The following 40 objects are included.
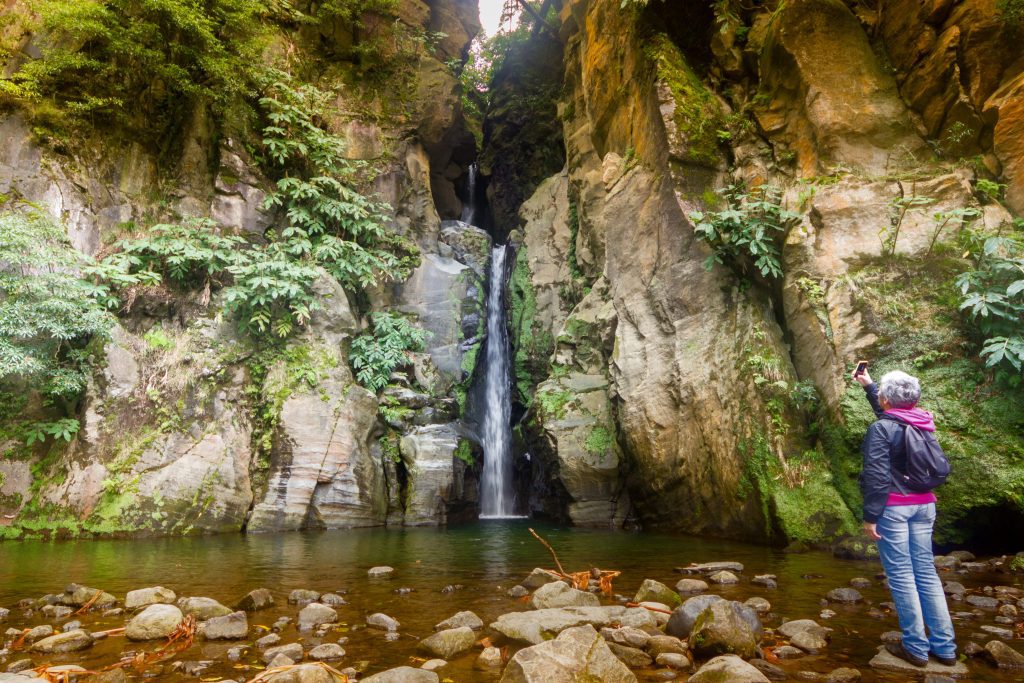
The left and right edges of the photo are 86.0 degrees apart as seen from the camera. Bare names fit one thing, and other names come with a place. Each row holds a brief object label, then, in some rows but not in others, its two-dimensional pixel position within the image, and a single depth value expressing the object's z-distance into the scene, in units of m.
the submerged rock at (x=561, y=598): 4.52
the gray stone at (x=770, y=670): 3.03
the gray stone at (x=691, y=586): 5.18
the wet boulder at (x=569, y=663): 2.66
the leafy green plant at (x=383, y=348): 13.46
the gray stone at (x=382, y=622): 4.15
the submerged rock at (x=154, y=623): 3.89
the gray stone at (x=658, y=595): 4.54
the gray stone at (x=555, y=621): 3.77
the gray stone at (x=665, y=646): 3.40
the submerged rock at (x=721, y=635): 3.31
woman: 3.18
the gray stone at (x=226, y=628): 3.89
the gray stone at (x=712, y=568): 5.98
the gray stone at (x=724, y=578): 5.48
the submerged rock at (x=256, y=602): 4.66
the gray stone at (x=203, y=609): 4.35
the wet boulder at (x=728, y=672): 2.77
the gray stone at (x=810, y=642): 3.47
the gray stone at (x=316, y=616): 4.21
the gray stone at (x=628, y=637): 3.52
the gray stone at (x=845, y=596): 4.67
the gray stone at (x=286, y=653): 3.40
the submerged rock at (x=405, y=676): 2.91
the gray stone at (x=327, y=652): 3.46
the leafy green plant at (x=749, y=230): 8.74
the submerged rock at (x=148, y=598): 4.71
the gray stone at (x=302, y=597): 4.95
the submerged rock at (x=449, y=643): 3.54
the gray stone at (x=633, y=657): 3.27
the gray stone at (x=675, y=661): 3.24
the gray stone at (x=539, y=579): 5.32
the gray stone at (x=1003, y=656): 3.12
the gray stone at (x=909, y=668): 3.04
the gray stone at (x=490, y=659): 3.38
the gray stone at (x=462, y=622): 4.07
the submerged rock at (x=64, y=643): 3.59
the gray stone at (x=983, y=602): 4.34
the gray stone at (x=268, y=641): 3.71
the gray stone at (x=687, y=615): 3.69
